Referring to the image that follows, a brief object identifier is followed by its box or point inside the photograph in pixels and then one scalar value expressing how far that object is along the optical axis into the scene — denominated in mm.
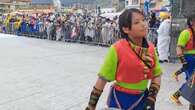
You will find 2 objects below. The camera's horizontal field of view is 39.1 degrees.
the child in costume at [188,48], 3546
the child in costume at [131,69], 2049
